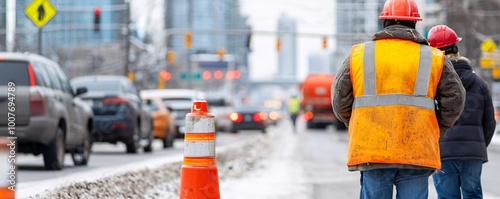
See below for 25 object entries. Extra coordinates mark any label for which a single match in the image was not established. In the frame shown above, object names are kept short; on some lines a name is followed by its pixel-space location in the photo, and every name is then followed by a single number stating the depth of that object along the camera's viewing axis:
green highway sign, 106.94
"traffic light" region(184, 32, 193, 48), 52.56
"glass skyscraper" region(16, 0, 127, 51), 57.73
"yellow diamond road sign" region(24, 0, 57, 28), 26.45
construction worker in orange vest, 5.83
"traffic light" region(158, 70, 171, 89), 58.44
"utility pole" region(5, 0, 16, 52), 53.95
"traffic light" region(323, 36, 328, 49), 54.22
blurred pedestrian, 51.00
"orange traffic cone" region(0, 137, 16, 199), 5.30
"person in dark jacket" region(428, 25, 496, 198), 7.75
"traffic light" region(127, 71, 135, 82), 46.66
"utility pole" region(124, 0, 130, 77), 41.98
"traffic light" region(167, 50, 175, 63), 60.28
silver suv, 13.62
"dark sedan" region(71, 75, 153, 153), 21.72
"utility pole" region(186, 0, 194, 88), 107.11
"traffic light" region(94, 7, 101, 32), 42.50
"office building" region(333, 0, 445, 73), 90.53
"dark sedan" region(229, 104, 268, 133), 46.78
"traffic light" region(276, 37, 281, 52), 55.38
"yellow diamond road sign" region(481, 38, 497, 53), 51.47
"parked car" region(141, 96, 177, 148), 26.59
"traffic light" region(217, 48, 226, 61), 62.19
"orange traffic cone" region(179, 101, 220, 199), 7.93
